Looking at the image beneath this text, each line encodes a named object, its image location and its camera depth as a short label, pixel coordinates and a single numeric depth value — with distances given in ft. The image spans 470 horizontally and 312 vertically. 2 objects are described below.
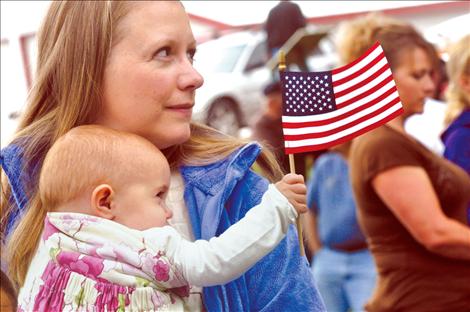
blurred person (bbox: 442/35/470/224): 13.33
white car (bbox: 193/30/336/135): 36.09
